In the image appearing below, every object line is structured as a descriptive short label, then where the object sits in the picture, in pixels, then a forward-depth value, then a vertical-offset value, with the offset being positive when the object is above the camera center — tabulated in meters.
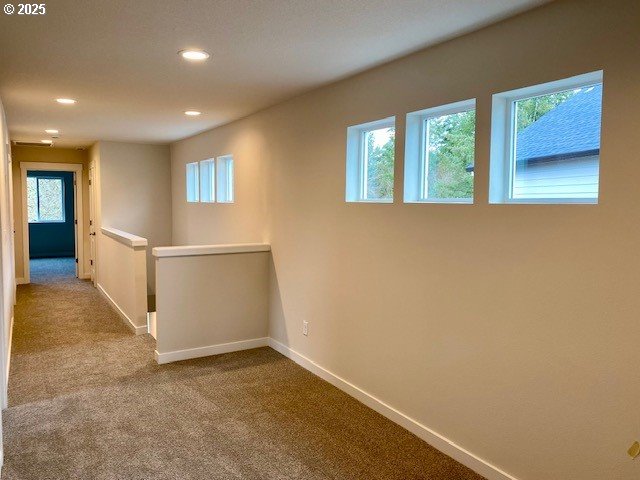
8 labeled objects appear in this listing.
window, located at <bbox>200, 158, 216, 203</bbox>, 6.35 +0.33
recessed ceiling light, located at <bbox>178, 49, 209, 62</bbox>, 2.86 +0.89
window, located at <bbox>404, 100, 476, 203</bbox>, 2.75 +0.31
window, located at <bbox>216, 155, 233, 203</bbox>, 5.82 +0.32
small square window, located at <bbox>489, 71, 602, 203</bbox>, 2.14 +0.31
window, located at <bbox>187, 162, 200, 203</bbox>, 6.71 +0.32
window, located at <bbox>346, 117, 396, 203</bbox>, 3.36 +0.32
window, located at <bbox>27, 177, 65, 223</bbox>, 12.12 +0.15
